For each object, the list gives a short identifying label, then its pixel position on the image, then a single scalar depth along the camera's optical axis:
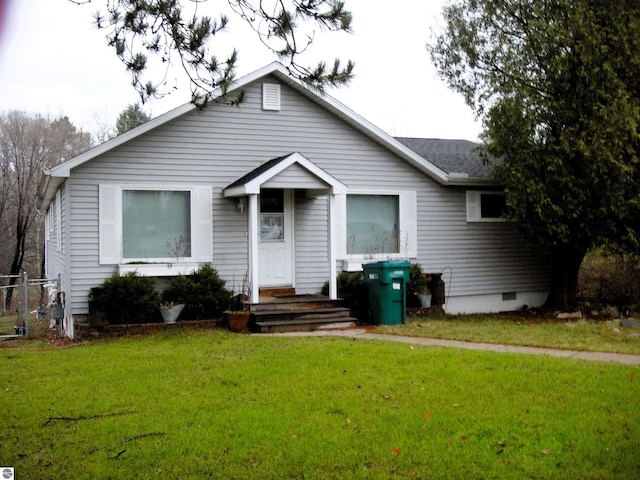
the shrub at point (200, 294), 11.99
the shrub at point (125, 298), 11.49
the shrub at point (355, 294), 13.26
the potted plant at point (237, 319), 11.66
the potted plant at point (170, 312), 11.69
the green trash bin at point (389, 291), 12.41
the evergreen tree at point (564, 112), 12.52
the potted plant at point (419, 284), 13.83
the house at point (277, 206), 12.04
